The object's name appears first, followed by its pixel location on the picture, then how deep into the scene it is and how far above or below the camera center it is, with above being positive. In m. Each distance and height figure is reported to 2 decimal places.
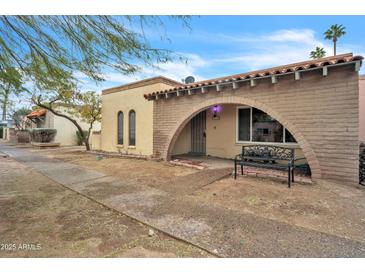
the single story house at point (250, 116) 4.75 +0.77
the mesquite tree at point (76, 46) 2.99 +1.55
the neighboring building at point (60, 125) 18.25 +1.01
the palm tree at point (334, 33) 16.98 +9.45
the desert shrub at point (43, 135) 16.91 +0.02
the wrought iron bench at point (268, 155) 4.97 -0.59
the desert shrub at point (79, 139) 19.02 -0.37
